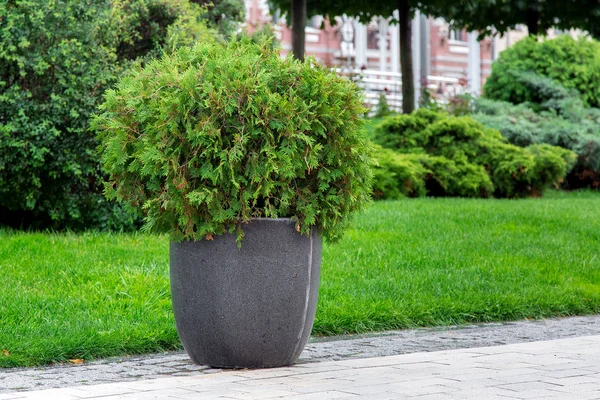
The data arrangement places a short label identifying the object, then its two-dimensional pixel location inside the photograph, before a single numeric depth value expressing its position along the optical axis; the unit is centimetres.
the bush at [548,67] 2208
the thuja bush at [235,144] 561
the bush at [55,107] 1003
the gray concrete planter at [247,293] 568
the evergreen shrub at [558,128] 1844
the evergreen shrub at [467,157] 1541
